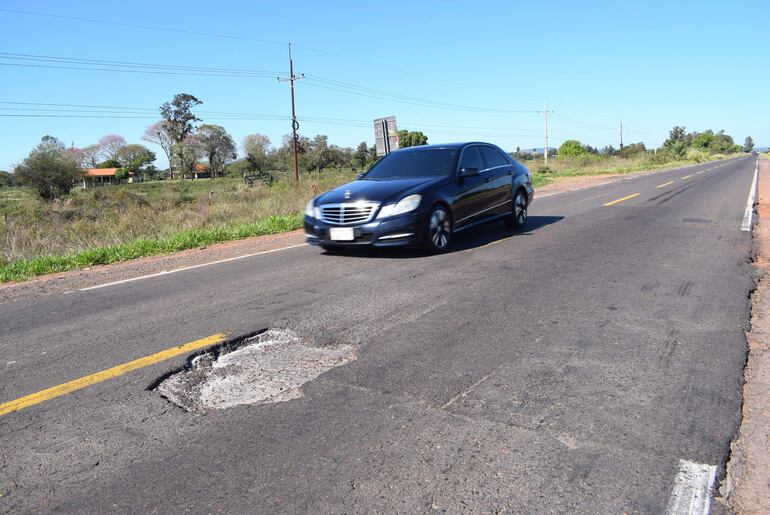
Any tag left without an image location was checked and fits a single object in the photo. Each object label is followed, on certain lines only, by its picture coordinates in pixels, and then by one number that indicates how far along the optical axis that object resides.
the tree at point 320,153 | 71.88
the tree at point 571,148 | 92.25
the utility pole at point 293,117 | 39.31
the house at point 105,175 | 83.01
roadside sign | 17.86
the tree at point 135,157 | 87.61
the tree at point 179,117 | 79.69
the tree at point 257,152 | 70.44
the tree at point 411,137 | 98.31
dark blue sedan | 8.12
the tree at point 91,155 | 79.06
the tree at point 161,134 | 78.94
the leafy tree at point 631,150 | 91.00
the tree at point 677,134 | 137.55
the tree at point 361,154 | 79.19
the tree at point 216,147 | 77.06
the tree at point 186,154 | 75.31
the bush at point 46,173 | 40.00
